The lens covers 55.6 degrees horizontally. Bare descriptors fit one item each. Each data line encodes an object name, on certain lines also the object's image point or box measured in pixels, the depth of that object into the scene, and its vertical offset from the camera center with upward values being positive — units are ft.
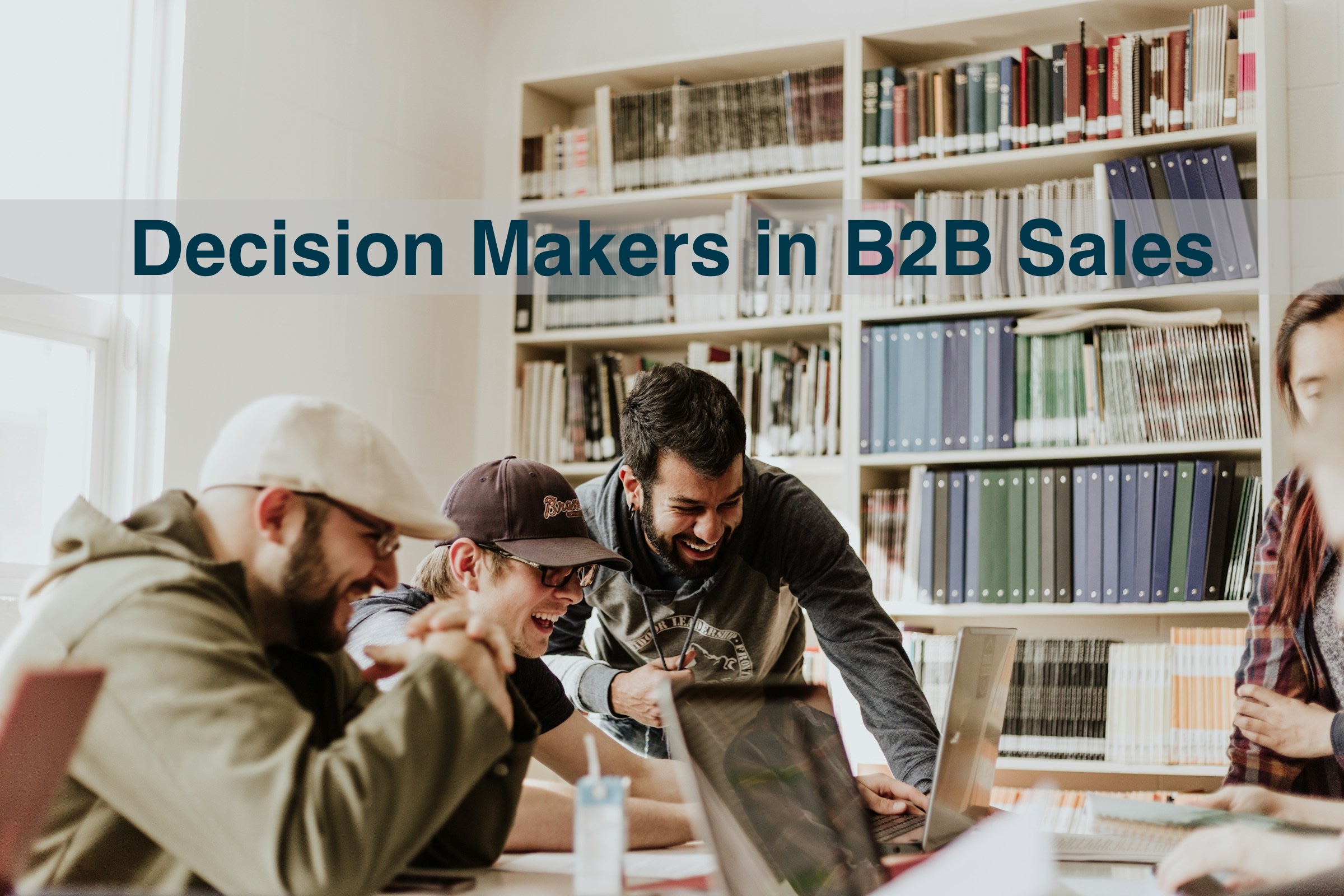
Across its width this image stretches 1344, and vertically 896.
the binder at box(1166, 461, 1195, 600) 9.60 -0.19
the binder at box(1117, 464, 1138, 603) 9.74 -0.19
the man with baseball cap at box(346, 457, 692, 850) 5.84 -0.44
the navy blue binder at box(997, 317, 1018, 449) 10.23 +1.02
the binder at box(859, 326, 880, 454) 10.62 +0.91
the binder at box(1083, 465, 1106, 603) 9.84 -0.25
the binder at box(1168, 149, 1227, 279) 9.77 +2.32
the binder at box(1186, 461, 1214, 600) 9.51 -0.18
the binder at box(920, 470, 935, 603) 10.29 -0.29
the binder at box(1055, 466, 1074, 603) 9.92 -0.30
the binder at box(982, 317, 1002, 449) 10.26 +0.95
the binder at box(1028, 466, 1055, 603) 9.96 -0.28
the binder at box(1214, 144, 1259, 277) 9.63 +2.20
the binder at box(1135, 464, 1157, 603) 9.68 -0.25
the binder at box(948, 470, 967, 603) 10.22 -0.30
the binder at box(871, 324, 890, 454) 10.58 +0.84
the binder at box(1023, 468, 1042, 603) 10.00 -0.28
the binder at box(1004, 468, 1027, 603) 10.03 -0.28
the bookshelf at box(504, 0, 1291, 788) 9.60 +2.64
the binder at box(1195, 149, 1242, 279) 9.70 +2.19
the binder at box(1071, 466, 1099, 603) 9.88 -0.26
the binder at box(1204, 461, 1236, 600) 9.48 -0.29
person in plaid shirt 6.35 -0.68
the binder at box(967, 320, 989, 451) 10.30 +0.92
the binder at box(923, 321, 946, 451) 10.40 +0.89
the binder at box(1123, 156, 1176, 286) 9.98 +2.41
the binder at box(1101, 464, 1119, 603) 9.78 -0.26
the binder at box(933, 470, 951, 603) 10.25 -0.31
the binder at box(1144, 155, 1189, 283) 9.96 +2.35
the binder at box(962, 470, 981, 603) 10.16 -0.33
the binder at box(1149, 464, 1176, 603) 9.63 -0.19
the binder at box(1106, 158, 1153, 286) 10.03 +2.35
